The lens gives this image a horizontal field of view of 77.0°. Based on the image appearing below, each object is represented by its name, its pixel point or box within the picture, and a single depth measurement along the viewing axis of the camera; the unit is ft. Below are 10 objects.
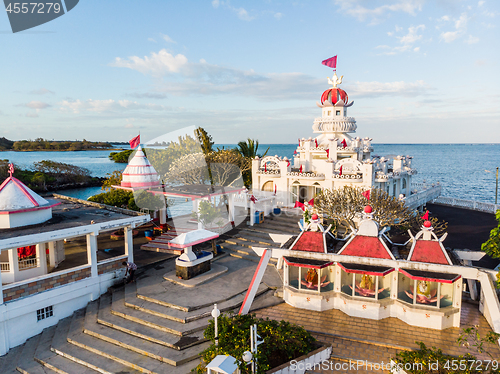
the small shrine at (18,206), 46.06
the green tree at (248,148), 152.25
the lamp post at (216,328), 30.20
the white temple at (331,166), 78.95
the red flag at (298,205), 78.17
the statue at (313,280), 44.16
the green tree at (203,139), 149.04
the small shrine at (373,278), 38.93
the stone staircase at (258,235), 65.10
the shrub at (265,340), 30.35
